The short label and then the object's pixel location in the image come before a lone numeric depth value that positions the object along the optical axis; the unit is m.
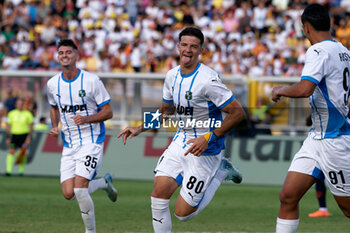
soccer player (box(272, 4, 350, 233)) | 13.91
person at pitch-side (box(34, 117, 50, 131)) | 41.78
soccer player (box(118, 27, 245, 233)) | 15.94
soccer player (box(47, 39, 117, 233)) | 19.39
